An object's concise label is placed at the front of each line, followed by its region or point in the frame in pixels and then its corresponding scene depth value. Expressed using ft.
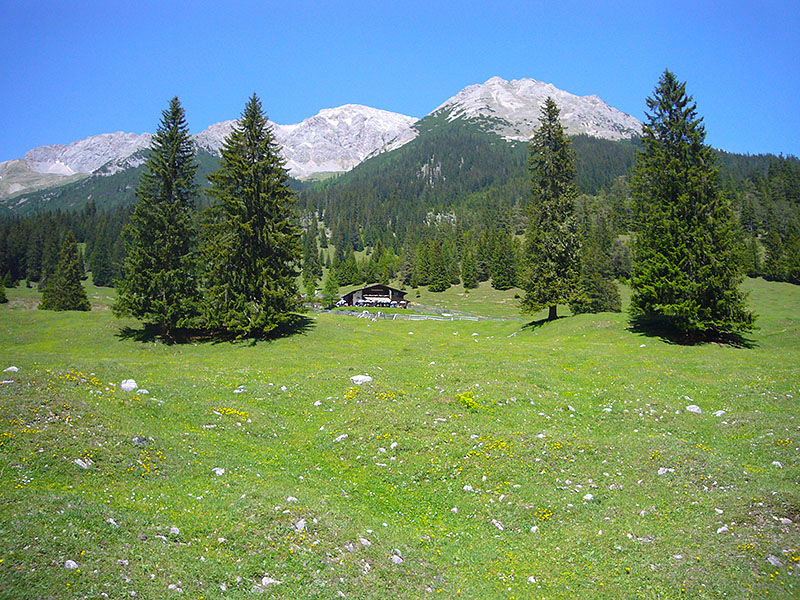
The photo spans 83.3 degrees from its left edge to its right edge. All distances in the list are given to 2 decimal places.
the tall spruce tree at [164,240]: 128.57
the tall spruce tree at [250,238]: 128.36
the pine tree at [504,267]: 442.91
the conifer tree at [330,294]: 368.68
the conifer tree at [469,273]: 467.52
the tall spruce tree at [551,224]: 153.28
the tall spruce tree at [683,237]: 114.83
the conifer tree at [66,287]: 237.86
